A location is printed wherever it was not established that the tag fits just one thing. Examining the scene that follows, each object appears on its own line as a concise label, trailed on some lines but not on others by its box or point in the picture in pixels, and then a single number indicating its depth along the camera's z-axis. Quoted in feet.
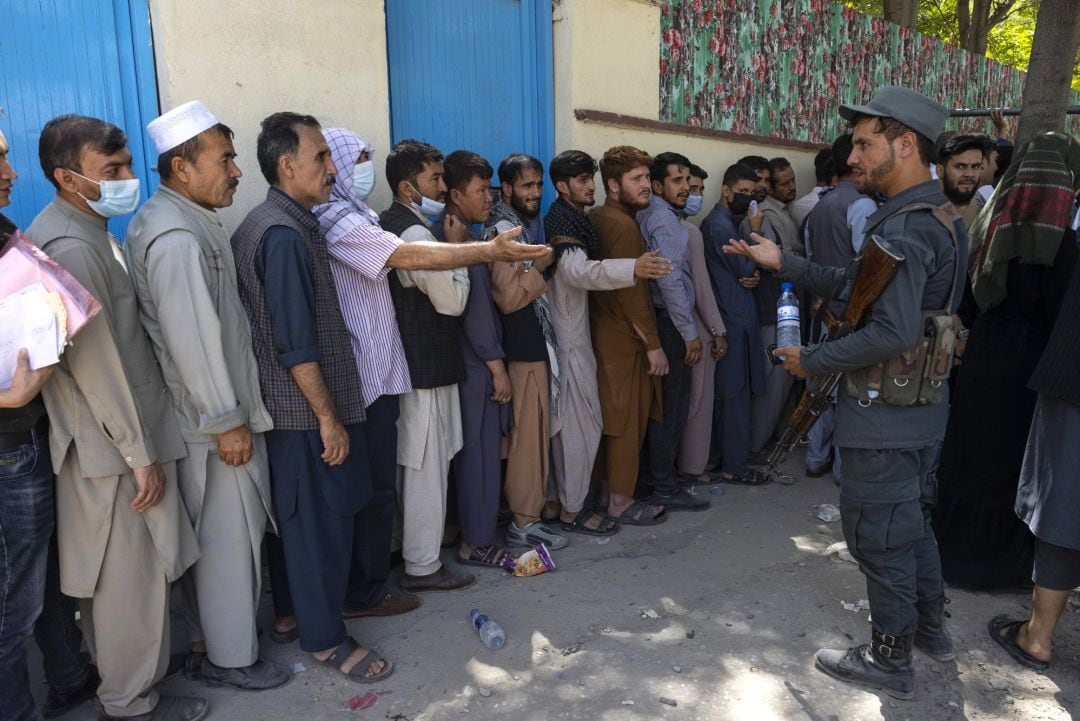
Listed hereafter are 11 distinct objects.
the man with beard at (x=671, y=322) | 14.84
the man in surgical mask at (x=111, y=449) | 7.85
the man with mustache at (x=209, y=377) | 8.34
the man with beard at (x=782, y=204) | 18.24
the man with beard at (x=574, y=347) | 13.39
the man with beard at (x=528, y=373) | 12.87
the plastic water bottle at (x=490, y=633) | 10.19
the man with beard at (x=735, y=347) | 16.65
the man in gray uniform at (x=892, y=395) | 8.54
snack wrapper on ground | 12.31
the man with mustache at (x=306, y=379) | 9.09
